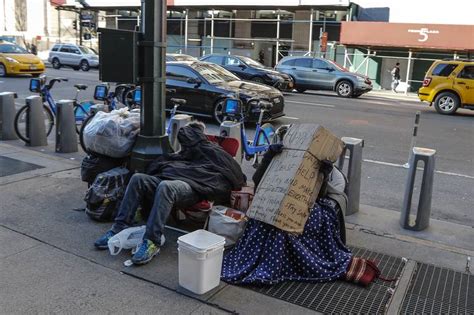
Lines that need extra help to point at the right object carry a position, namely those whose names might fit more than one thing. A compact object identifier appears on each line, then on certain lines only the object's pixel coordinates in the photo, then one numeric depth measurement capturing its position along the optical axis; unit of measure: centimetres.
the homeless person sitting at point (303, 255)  379
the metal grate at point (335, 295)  345
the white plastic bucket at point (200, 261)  343
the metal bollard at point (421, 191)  489
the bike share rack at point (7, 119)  865
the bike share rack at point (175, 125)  647
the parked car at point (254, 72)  1886
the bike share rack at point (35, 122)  817
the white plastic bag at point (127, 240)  407
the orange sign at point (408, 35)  2411
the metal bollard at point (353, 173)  540
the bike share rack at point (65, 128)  779
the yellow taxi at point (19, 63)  2191
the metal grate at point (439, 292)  349
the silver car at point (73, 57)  3069
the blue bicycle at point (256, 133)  731
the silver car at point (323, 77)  2066
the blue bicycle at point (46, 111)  854
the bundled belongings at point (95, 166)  518
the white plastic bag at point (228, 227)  421
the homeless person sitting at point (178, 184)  402
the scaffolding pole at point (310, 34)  3039
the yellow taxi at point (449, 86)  1571
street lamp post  496
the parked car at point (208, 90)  1153
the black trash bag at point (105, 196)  477
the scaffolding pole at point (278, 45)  3178
